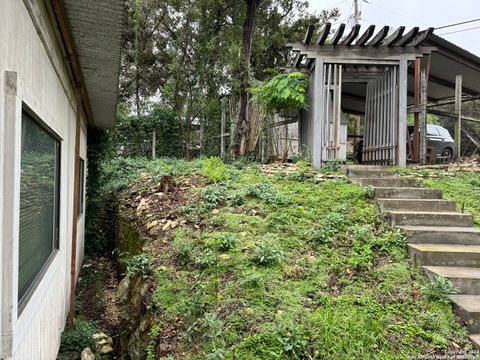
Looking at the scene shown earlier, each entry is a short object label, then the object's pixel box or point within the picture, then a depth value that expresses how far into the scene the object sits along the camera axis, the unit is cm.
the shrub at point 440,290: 317
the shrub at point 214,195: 519
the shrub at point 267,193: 511
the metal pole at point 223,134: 1227
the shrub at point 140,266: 402
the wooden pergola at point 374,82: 737
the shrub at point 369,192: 522
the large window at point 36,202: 219
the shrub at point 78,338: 386
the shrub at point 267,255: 363
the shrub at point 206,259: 371
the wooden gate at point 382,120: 763
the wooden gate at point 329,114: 755
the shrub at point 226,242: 395
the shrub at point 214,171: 631
